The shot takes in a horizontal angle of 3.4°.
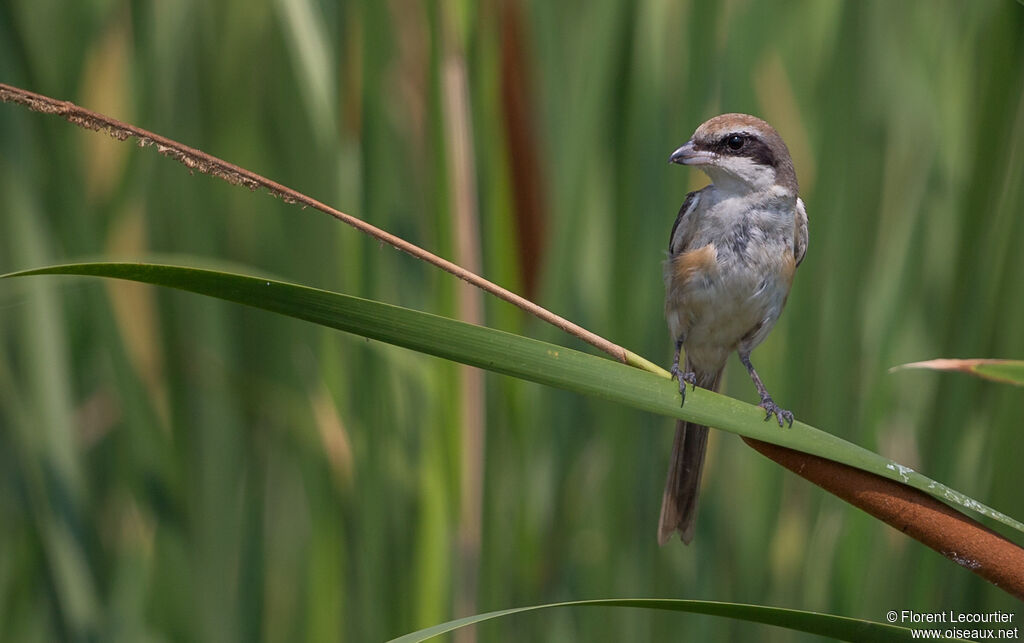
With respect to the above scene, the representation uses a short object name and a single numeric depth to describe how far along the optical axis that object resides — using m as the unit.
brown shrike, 6.34
